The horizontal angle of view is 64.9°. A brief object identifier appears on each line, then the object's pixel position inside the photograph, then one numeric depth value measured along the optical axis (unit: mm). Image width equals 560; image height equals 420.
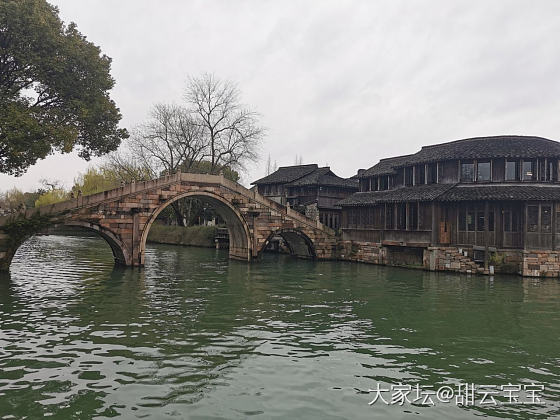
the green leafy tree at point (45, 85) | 20688
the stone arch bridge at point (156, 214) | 22516
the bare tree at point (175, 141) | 47750
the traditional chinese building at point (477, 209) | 25031
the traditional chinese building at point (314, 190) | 45469
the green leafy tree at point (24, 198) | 78750
